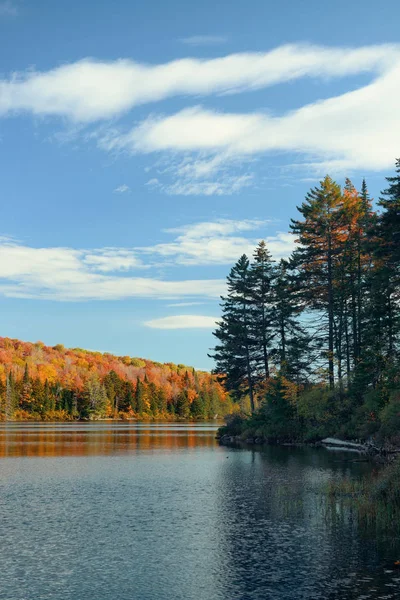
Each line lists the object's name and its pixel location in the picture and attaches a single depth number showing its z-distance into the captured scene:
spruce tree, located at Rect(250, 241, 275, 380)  73.44
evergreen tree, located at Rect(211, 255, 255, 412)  74.31
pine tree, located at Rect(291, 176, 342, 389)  62.31
